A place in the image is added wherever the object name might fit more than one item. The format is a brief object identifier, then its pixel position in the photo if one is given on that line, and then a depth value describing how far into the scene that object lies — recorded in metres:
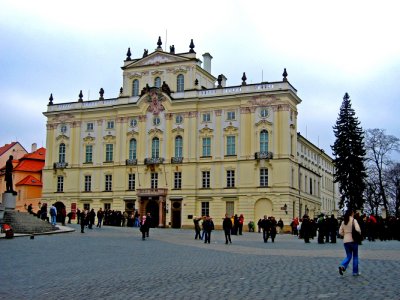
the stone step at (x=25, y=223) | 37.14
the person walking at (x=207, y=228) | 34.25
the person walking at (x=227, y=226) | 34.03
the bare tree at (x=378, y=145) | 69.19
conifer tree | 68.81
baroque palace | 62.38
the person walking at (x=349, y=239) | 14.88
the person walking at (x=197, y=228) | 38.33
